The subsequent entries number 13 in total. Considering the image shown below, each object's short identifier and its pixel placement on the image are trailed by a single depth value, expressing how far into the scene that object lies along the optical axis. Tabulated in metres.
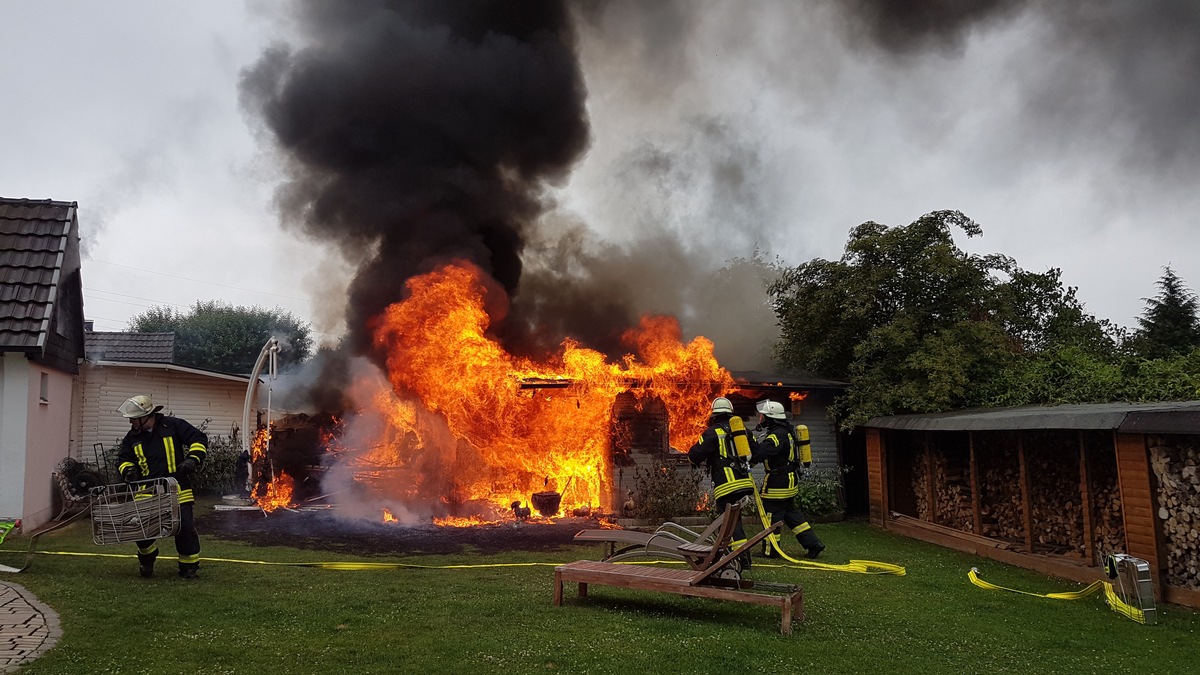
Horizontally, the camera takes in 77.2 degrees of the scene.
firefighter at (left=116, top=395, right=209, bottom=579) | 7.50
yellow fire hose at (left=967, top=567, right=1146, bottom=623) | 6.84
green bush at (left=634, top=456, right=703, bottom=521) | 13.37
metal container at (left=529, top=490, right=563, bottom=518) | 14.07
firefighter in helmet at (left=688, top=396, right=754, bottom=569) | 7.82
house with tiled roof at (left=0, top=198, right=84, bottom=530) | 10.20
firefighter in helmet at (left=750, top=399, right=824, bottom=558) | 9.62
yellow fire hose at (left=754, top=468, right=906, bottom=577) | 9.12
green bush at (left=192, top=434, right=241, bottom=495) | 17.84
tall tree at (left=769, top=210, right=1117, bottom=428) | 14.10
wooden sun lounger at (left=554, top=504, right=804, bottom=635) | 5.79
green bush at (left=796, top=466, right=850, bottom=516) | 15.16
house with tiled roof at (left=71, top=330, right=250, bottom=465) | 17.08
